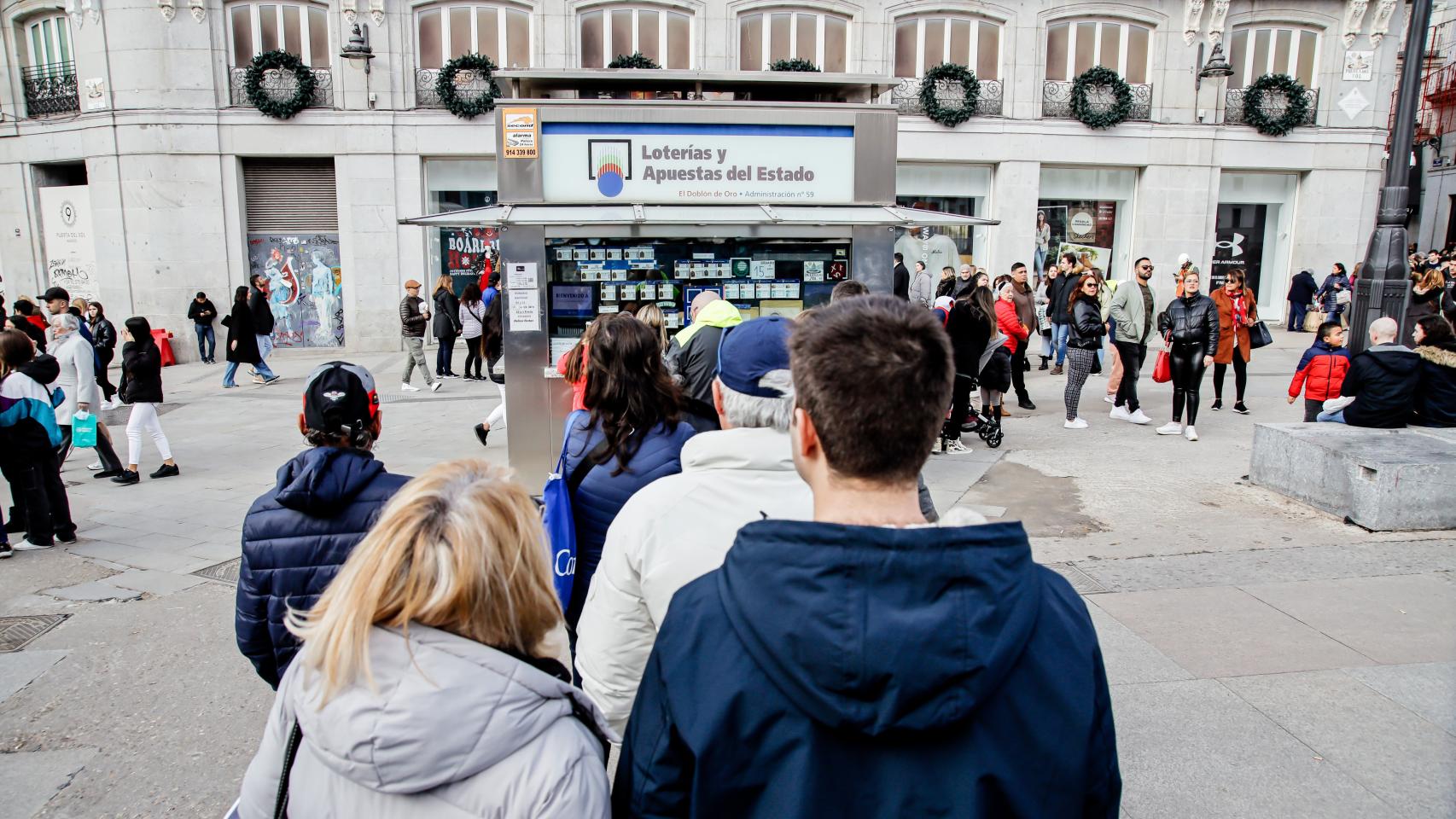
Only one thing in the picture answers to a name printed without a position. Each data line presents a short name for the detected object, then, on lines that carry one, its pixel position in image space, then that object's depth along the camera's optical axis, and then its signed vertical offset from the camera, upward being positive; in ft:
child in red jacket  27.63 -2.95
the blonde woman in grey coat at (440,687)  4.96 -2.32
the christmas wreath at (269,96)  60.03 +11.56
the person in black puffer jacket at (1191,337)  31.40 -2.31
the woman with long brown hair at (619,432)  10.71 -2.03
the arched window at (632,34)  63.21 +15.86
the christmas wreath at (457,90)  60.80 +11.53
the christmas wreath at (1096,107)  63.87 +11.65
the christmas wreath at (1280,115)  65.16 +11.61
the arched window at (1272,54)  66.59 +15.57
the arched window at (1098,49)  65.77 +15.63
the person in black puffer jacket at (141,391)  28.68 -3.99
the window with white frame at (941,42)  64.80 +15.79
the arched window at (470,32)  62.54 +15.72
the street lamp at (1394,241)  26.09 +0.86
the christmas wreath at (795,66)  61.16 +13.37
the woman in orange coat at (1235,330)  36.14 -2.39
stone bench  20.95 -4.78
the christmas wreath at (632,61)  60.90 +13.46
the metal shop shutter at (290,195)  63.41 +4.70
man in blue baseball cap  6.73 -1.99
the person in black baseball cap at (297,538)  9.00 -2.68
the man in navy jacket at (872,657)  3.99 -1.74
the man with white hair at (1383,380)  23.66 -2.83
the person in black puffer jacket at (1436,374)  23.80 -2.71
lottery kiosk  25.80 +1.76
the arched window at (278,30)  61.36 +15.53
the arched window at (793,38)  63.98 +15.80
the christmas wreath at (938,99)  63.05 +11.91
